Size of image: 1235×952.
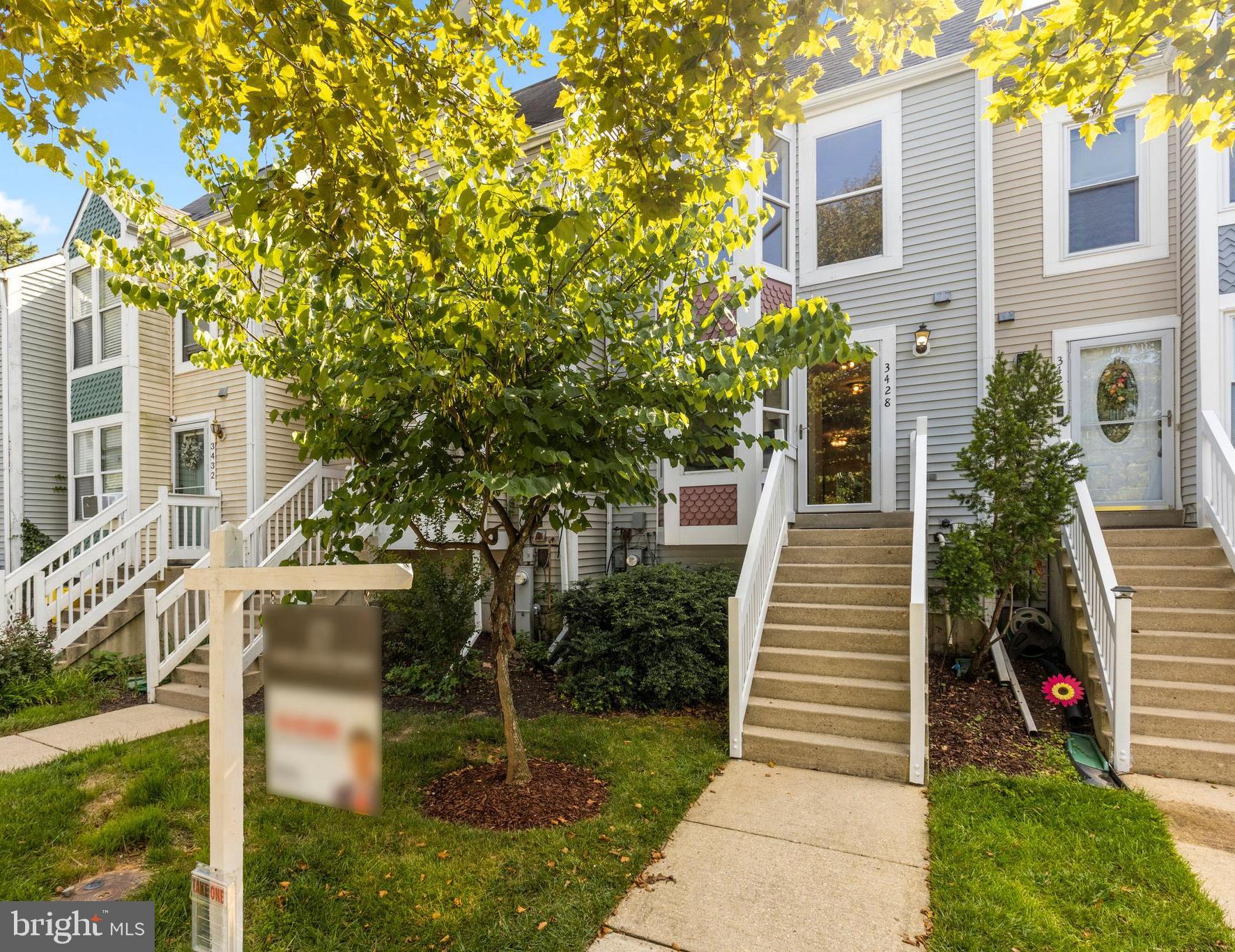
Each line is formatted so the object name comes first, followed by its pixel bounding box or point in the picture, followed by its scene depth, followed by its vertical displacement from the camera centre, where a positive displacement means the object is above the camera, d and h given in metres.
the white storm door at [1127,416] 6.70 +0.69
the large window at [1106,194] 6.80 +3.08
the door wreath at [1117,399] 6.89 +0.88
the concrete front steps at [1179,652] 4.34 -1.28
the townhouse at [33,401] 11.41 +1.35
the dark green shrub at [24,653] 6.07 -1.67
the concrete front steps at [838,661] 4.54 -1.40
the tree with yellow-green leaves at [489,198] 2.96 +1.41
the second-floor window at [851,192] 7.84 +3.54
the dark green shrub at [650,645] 5.60 -1.46
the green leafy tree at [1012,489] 5.47 -0.06
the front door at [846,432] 7.69 +0.58
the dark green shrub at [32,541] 10.95 -1.09
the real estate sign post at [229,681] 1.83 -0.60
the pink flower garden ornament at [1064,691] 5.26 -1.68
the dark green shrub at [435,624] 6.22 -1.41
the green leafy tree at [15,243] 20.75 +7.46
